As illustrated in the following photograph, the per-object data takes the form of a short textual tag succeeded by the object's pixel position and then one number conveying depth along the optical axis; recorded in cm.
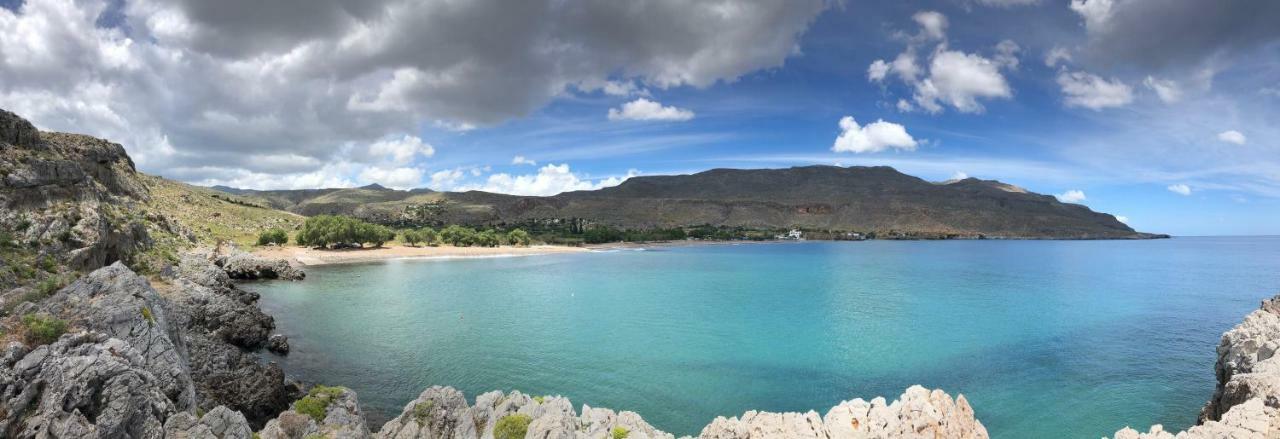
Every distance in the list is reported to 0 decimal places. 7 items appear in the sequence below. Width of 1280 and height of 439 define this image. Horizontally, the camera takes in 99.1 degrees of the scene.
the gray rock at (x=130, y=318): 1448
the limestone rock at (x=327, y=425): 1510
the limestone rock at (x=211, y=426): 1257
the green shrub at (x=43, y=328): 1307
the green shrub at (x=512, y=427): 1555
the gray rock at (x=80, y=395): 1083
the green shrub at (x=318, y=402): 1656
